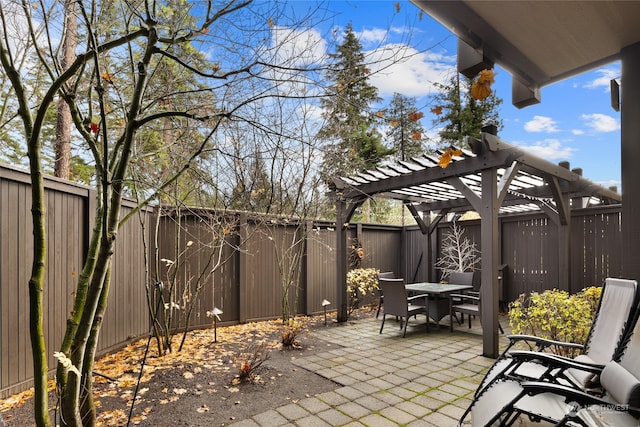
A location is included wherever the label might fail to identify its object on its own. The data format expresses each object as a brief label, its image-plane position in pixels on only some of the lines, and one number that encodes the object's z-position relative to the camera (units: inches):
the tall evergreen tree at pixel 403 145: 494.6
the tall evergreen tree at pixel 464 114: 504.1
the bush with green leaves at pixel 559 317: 141.9
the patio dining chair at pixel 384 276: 248.9
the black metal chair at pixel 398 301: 205.3
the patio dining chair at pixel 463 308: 211.3
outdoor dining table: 218.6
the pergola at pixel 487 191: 170.7
